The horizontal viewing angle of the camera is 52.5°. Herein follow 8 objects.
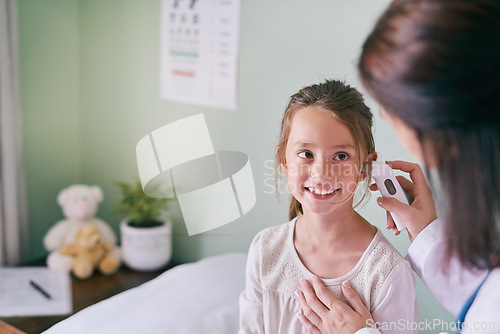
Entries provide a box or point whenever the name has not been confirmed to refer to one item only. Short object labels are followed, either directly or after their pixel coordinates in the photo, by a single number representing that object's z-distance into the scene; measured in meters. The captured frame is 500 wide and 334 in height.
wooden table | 1.16
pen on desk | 1.30
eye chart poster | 1.29
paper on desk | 1.22
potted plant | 1.45
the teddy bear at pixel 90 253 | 1.44
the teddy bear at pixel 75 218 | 1.56
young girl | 0.73
